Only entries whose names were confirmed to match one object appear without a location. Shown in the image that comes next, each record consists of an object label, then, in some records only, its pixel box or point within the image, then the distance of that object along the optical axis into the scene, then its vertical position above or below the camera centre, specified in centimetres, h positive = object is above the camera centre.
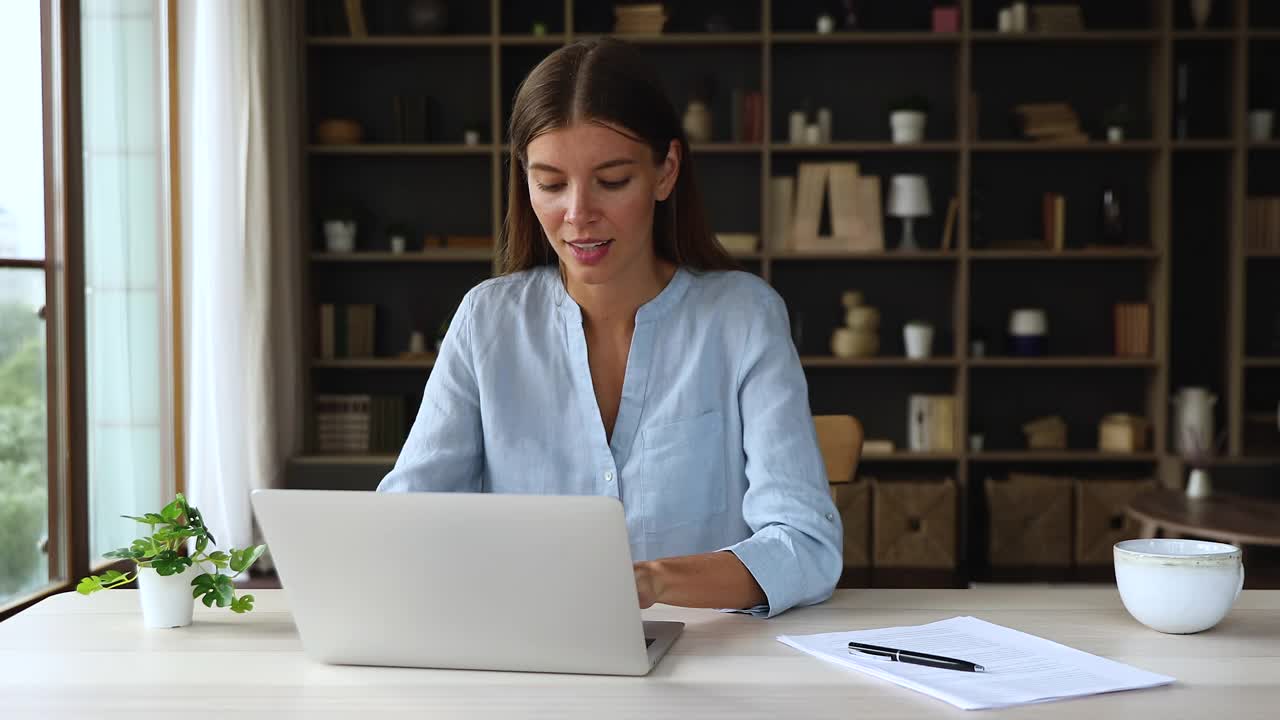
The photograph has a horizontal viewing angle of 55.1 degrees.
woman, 156 -4
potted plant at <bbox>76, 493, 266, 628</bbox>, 127 -26
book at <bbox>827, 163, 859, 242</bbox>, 473 +48
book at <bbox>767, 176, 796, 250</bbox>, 476 +44
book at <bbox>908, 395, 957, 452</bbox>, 472 -39
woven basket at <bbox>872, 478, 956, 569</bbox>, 454 -73
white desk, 97 -31
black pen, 106 -30
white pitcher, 455 -36
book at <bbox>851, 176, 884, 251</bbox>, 473 +41
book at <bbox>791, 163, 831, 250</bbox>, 473 +46
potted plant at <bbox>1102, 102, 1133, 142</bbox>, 465 +76
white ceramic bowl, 119 -26
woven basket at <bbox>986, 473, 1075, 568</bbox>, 461 -75
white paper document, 100 -30
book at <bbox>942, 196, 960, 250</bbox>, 468 +38
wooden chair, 191 -19
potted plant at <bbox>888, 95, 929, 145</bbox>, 467 +78
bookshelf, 469 +52
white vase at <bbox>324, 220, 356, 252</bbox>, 479 +35
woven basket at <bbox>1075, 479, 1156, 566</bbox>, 457 -72
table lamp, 468 +47
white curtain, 411 +24
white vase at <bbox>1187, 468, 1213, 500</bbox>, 365 -49
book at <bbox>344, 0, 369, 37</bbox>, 476 +118
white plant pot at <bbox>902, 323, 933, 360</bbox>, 469 -6
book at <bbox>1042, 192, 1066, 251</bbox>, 467 +39
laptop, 100 -21
